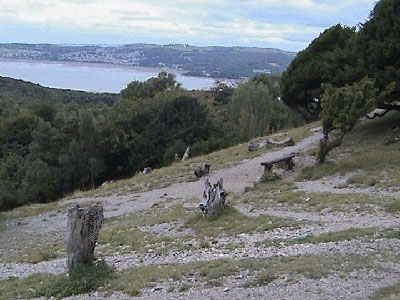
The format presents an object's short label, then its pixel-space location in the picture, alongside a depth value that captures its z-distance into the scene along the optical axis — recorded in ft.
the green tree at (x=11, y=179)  109.35
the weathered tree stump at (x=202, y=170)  80.94
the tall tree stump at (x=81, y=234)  35.35
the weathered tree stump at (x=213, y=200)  50.37
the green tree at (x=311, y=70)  102.27
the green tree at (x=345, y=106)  62.13
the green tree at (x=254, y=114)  155.94
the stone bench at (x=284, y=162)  69.10
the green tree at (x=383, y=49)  69.51
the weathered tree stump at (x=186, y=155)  108.13
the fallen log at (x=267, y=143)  90.79
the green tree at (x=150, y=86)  206.39
